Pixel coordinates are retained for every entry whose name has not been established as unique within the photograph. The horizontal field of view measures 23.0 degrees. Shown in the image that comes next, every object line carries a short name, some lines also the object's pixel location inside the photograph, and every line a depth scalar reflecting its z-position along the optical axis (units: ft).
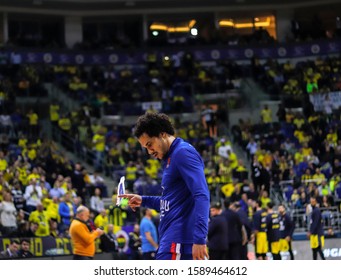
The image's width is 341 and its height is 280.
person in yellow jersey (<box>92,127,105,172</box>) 100.17
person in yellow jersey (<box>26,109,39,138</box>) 103.30
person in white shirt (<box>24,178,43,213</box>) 73.77
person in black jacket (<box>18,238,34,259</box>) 58.48
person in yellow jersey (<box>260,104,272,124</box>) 110.11
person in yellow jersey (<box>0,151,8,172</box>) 83.56
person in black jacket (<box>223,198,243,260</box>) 56.24
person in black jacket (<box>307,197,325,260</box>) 64.75
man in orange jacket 45.61
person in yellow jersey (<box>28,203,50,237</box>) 65.62
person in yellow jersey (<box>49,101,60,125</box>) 108.01
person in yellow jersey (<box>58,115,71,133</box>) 106.42
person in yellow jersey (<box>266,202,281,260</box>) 63.87
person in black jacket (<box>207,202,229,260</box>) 52.80
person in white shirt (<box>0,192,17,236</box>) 67.31
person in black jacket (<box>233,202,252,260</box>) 57.20
